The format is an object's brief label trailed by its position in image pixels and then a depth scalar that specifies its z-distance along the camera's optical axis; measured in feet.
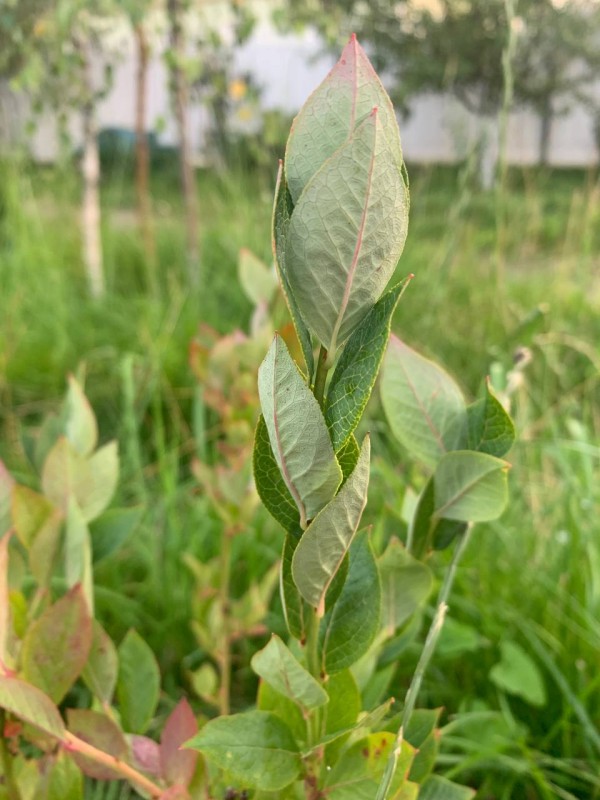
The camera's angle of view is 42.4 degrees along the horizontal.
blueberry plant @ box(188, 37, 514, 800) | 0.69
